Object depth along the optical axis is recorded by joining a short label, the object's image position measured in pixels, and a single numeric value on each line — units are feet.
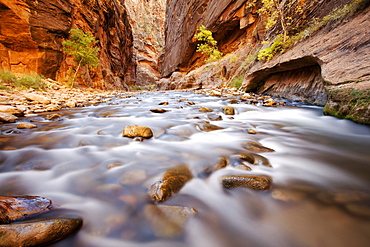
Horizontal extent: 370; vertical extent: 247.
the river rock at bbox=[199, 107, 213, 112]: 14.18
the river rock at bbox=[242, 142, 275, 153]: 5.88
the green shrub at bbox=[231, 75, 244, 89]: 31.98
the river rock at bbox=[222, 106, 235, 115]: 12.93
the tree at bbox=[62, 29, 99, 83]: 40.45
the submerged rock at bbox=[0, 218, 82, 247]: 2.18
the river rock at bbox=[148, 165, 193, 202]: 3.43
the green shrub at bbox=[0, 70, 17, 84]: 24.02
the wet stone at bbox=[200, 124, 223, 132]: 8.75
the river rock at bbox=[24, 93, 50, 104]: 18.11
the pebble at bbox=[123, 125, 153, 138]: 7.38
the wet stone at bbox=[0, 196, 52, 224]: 2.56
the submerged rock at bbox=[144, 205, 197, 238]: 2.64
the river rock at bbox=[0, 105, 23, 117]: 11.57
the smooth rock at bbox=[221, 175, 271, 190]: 3.76
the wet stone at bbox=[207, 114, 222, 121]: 11.18
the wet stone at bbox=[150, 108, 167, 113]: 13.92
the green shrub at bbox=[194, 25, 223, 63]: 43.11
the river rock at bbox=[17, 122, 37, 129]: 8.73
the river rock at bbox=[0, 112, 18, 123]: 9.81
